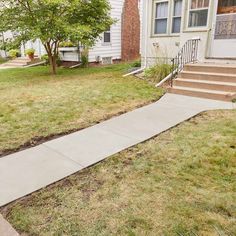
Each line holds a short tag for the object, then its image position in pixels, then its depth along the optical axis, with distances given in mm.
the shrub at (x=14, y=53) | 17281
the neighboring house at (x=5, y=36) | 19750
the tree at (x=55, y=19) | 9398
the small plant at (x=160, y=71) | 8389
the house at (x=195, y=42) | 7059
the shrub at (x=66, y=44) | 14047
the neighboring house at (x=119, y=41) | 14734
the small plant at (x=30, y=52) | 15803
